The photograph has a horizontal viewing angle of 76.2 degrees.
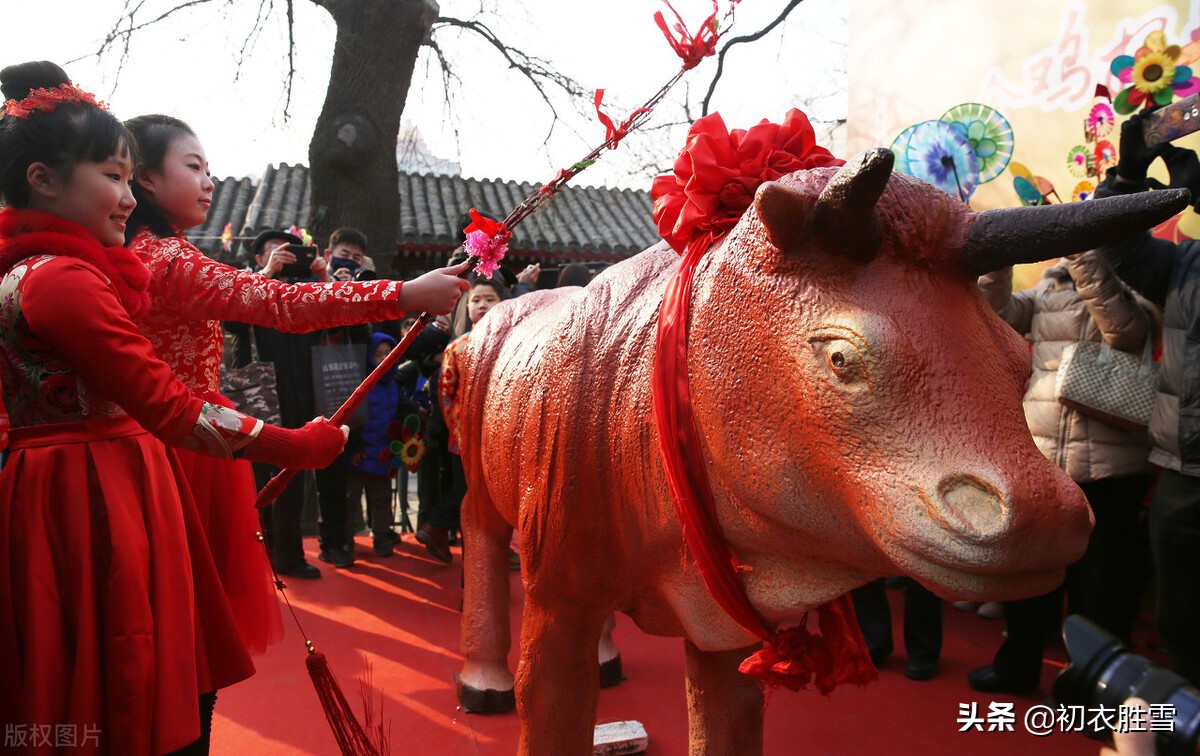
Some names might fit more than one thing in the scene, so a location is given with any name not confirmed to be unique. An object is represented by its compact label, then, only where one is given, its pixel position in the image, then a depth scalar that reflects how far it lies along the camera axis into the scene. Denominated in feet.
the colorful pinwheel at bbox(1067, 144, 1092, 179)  11.57
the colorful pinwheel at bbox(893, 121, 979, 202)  9.11
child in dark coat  14.35
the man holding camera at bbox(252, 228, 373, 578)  12.85
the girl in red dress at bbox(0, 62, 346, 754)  4.19
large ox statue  3.52
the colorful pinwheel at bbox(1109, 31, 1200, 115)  8.67
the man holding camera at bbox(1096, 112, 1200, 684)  7.53
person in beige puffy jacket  8.84
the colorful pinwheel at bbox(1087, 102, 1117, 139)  10.94
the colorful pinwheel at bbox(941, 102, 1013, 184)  9.73
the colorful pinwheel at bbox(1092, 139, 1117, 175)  11.00
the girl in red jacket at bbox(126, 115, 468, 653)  5.53
